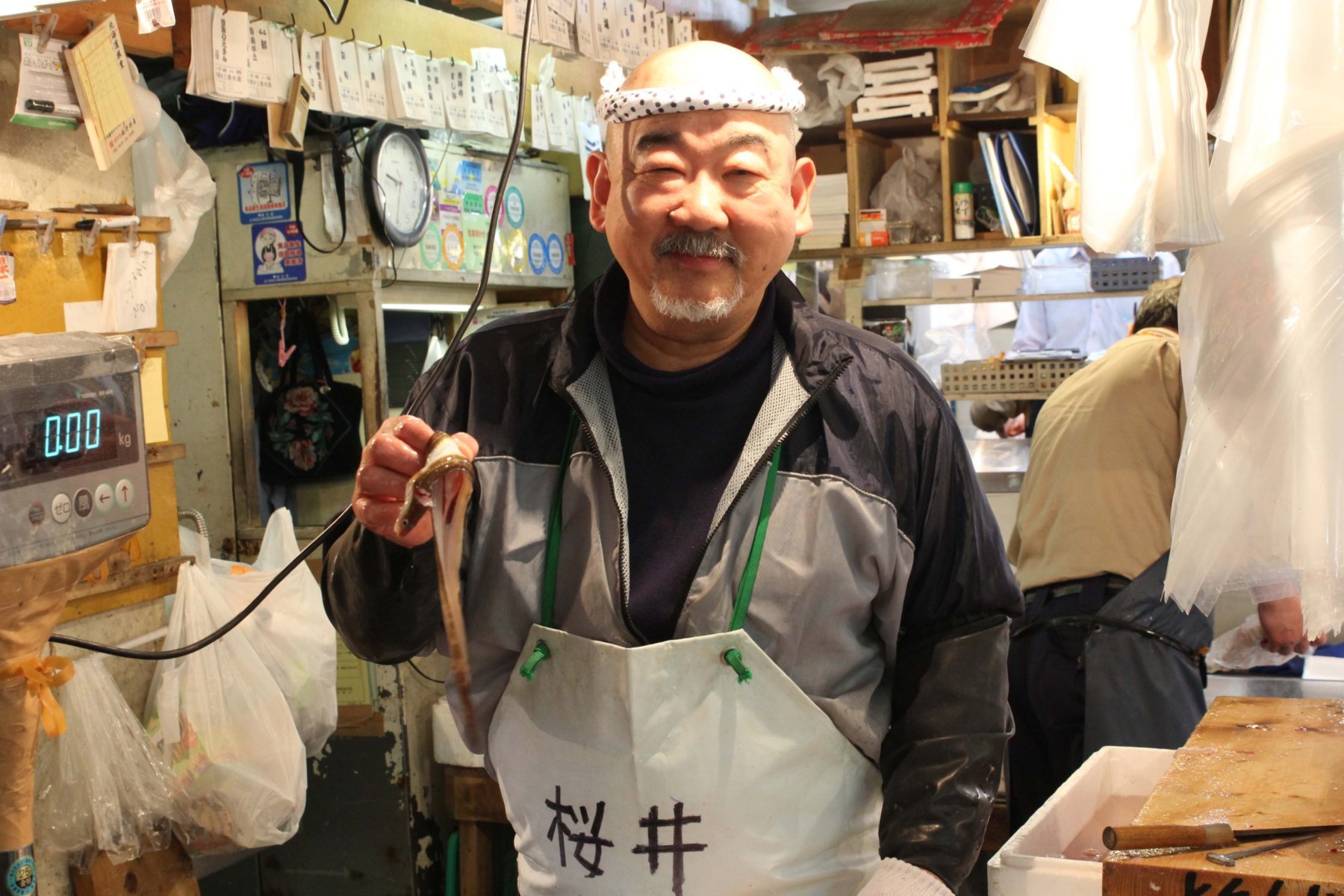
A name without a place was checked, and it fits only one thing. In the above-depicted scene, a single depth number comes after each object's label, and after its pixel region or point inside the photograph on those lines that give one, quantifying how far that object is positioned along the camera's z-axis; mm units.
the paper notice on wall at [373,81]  3512
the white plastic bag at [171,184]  3141
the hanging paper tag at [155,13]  2391
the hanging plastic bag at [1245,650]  3106
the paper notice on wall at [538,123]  4328
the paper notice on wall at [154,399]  3010
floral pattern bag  4043
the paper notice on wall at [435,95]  3752
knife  1396
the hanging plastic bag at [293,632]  3258
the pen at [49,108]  2640
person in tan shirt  3021
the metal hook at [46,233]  2723
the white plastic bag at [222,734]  3035
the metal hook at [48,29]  2600
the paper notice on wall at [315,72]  3289
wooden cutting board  1329
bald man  1638
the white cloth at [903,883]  1587
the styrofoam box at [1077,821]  1596
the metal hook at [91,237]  2838
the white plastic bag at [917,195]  4785
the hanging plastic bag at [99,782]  2756
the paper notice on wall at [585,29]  3461
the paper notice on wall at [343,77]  3357
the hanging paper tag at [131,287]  2889
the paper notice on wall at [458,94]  3881
